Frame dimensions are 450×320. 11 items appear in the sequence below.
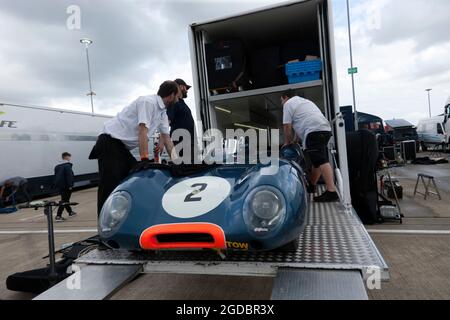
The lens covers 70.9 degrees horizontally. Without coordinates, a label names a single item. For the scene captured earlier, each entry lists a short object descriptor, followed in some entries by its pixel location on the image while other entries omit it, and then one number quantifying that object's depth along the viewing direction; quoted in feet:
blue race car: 5.59
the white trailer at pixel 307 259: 5.24
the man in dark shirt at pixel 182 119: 13.93
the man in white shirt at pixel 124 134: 9.69
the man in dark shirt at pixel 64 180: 23.47
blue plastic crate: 12.90
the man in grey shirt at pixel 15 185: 28.73
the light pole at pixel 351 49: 29.38
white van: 55.60
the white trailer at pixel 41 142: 30.83
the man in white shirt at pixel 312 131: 11.39
